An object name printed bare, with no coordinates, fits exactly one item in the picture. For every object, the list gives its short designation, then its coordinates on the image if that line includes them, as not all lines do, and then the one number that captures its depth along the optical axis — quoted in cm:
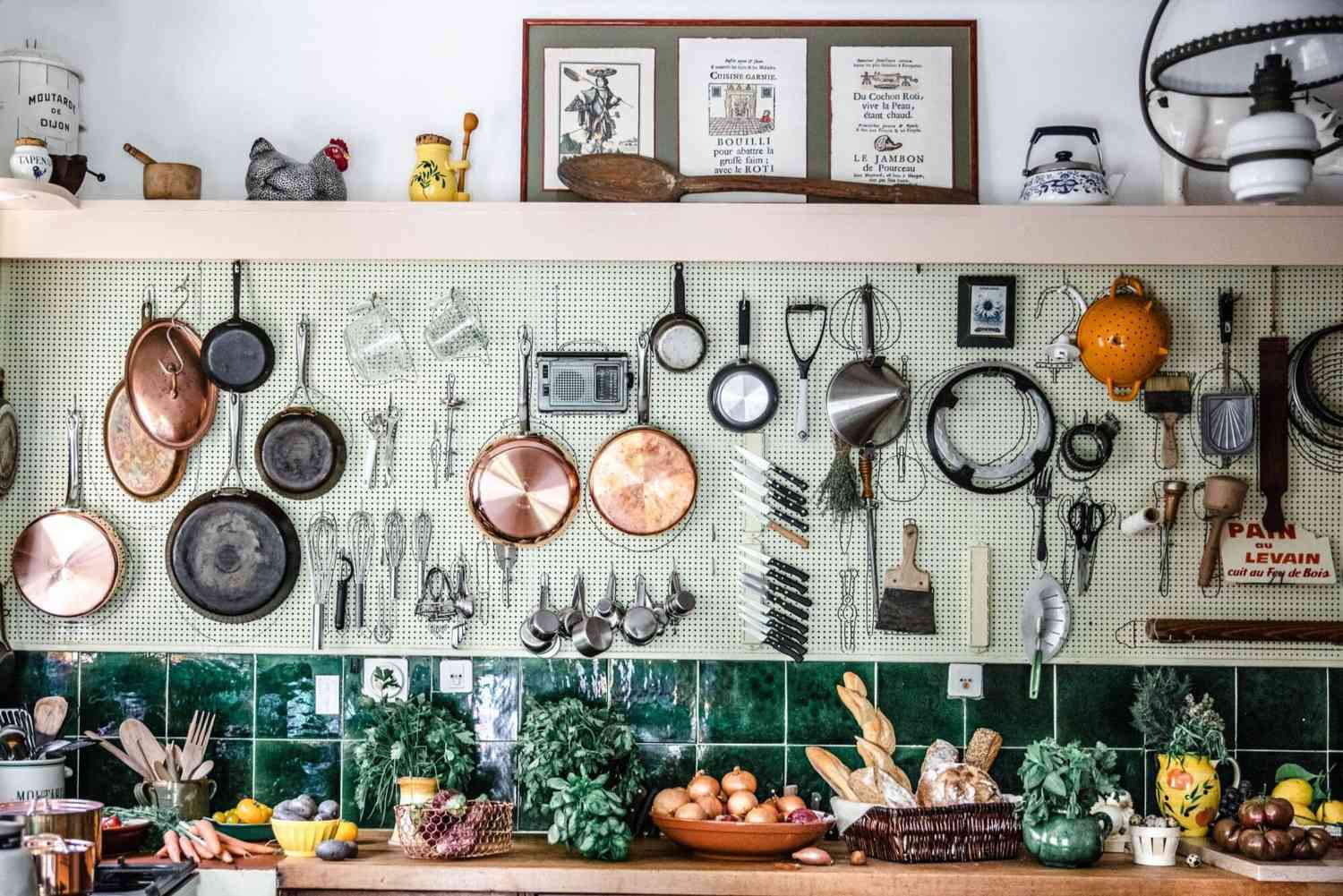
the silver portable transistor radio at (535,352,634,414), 359
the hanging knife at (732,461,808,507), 359
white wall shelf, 346
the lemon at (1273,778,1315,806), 333
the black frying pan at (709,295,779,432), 357
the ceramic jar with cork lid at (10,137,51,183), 334
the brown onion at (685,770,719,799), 330
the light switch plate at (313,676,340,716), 357
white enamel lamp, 184
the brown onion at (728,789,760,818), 323
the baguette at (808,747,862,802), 338
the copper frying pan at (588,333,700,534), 354
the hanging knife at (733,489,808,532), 359
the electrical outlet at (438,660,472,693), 357
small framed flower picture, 359
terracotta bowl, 313
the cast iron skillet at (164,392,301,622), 355
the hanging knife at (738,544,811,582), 358
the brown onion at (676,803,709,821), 318
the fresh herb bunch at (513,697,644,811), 327
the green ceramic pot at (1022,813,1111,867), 306
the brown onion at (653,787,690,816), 324
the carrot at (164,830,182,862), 312
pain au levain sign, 355
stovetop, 266
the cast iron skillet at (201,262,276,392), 358
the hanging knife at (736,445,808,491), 359
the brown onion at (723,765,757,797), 334
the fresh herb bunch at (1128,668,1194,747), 350
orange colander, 344
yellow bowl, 319
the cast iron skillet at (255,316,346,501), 358
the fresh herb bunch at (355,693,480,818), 339
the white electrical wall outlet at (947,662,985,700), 355
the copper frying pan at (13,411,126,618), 354
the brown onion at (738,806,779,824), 315
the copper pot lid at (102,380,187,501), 359
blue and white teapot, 347
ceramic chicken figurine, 350
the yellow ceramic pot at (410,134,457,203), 355
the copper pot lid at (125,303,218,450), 357
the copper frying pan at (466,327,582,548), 355
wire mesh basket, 314
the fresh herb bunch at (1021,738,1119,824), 308
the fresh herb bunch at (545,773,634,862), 311
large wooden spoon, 351
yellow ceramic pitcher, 333
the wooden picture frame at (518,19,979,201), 366
